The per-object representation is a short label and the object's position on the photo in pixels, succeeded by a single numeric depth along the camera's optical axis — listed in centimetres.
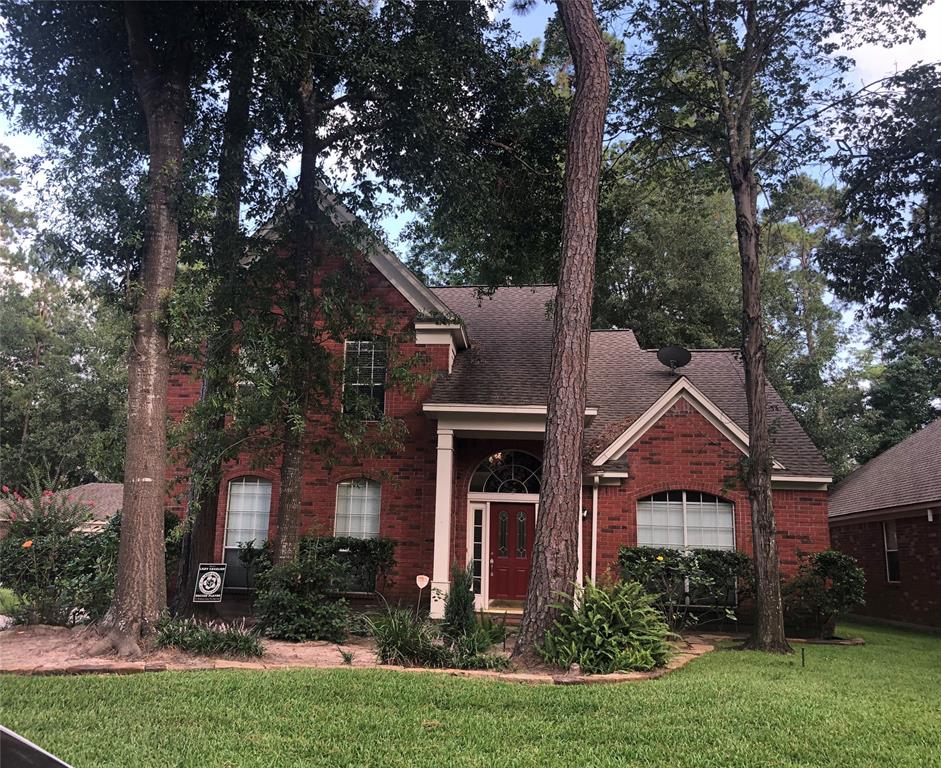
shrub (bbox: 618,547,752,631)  1198
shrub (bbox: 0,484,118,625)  942
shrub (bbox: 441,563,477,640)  852
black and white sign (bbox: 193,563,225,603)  938
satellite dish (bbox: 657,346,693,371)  1636
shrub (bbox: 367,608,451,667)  759
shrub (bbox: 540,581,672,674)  746
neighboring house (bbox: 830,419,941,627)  1627
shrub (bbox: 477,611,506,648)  845
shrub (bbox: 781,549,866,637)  1208
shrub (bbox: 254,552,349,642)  937
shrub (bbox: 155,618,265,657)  792
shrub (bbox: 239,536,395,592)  1262
